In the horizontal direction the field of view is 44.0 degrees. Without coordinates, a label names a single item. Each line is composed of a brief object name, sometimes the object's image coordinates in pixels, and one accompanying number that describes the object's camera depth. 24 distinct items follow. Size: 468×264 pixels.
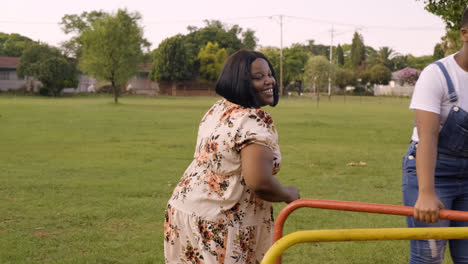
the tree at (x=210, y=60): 84.51
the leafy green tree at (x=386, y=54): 120.34
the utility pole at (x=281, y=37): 88.22
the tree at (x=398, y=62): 121.31
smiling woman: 2.64
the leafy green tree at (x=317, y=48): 147.50
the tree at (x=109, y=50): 50.84
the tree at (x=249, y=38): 106.31
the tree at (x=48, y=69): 65.31
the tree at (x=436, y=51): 103.35
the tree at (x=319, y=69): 73.31
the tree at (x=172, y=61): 83.31
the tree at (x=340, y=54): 147.38
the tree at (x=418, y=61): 125.89
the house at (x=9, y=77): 78.31
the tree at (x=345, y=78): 88.62
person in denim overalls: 2.79
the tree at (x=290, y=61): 94.31
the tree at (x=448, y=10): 13.10
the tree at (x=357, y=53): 115.38
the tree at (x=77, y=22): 97.62
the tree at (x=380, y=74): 93.19
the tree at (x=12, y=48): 97.49
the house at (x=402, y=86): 86.62
